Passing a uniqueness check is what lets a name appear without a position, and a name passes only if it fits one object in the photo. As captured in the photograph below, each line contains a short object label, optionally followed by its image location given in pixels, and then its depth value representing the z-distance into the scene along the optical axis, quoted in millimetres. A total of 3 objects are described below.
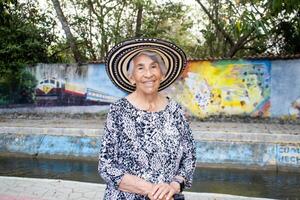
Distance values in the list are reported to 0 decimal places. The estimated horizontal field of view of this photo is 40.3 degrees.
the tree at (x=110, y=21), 16859
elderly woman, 2129
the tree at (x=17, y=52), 15328
